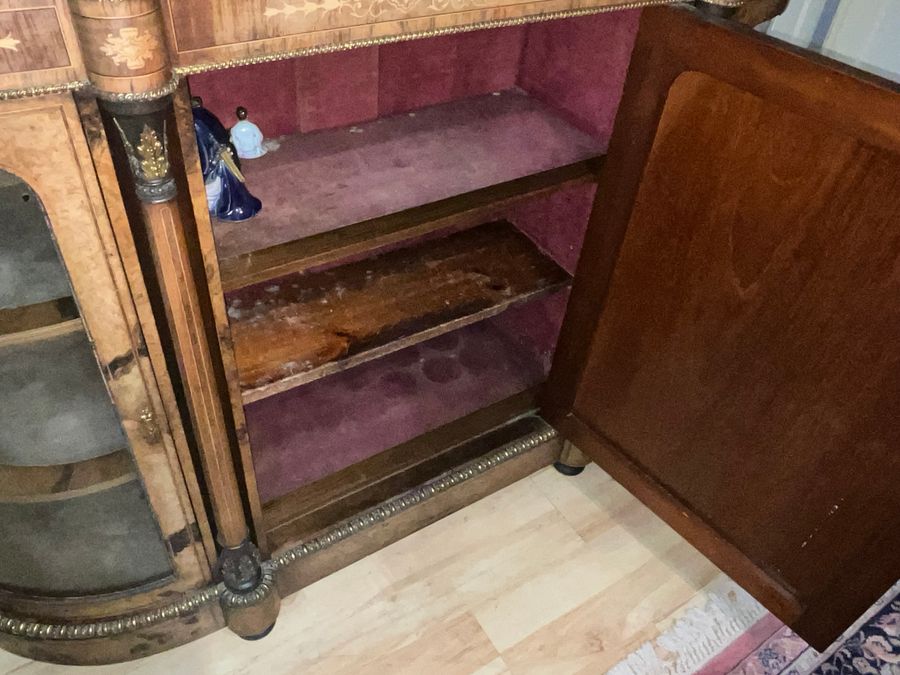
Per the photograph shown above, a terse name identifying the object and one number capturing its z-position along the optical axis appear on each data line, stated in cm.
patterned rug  125
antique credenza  67
